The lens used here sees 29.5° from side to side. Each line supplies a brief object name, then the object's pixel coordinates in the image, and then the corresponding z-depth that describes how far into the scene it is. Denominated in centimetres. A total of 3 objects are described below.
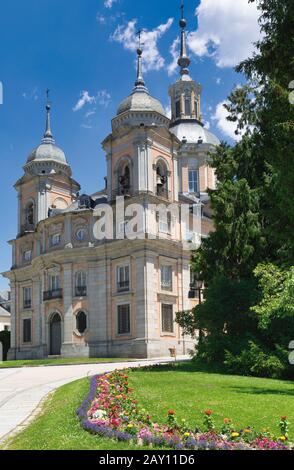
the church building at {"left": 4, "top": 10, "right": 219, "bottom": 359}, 4550
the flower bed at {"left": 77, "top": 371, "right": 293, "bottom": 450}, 803
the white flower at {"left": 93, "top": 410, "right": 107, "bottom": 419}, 1040
